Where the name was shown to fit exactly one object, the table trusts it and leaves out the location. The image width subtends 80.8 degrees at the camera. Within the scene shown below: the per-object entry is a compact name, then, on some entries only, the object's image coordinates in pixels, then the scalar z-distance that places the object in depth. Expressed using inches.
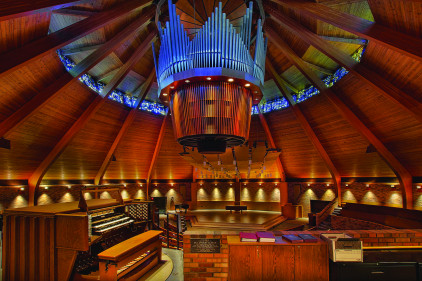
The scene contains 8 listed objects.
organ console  191.2
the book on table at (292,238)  157.9
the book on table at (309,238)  157.8
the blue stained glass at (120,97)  425.7
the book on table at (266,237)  159.0
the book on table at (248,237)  159.3
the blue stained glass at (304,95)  444.1
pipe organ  241.6
